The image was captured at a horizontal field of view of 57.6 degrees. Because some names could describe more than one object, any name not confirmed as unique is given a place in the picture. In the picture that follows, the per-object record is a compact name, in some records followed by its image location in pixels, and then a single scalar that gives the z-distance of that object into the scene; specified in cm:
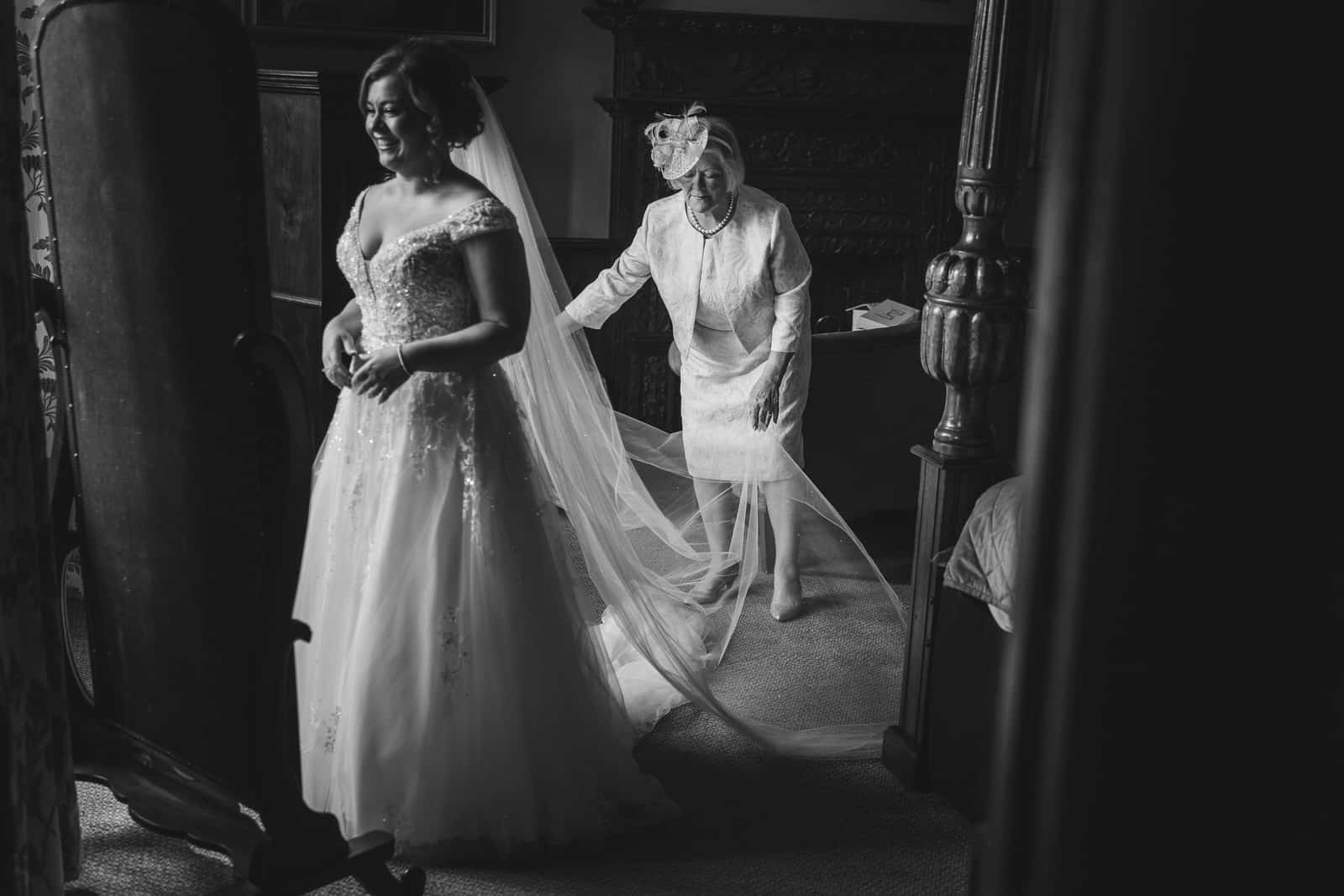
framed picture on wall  551
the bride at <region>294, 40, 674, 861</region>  237
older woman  379
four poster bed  156
